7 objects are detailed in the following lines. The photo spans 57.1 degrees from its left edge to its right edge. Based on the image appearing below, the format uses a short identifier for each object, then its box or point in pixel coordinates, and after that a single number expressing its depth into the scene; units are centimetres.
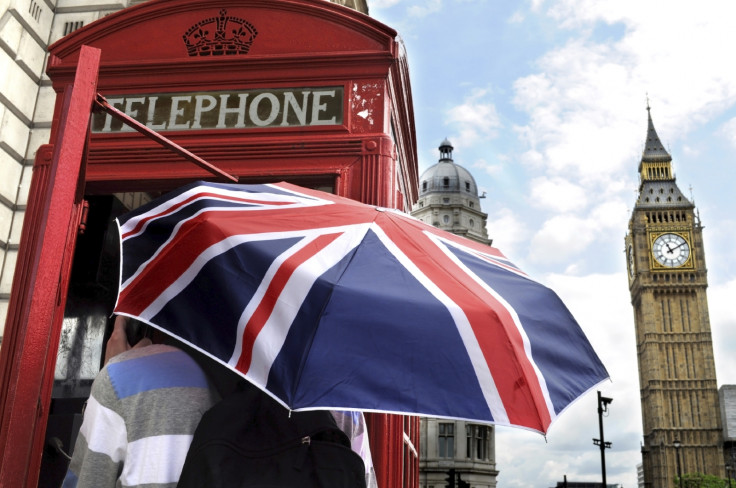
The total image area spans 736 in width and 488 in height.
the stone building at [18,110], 420
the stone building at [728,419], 6625
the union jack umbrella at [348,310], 143
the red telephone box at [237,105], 297
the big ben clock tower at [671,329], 6950
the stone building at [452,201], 5103
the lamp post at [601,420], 2252
